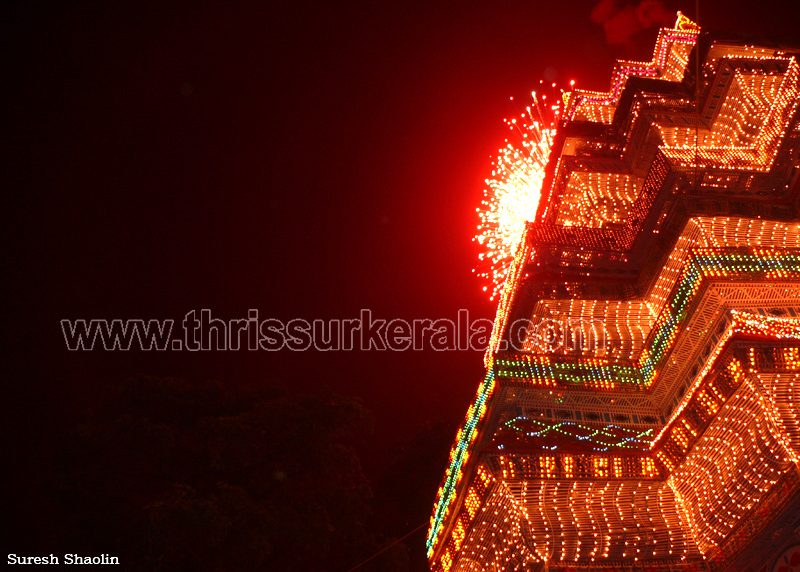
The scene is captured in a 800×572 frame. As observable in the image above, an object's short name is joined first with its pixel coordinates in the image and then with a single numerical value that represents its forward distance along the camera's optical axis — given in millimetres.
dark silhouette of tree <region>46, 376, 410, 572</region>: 12078
